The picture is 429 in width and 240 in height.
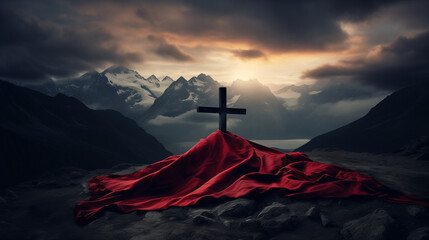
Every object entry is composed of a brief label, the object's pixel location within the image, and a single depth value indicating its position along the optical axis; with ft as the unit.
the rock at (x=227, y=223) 18.67
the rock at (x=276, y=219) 17.61
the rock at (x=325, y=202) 20.37
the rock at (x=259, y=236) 16.93
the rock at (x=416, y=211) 17.79
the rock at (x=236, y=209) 19.88
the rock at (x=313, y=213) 18.63
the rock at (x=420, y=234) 14.61
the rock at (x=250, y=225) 18.07
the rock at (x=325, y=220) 17.61
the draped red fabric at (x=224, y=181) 21.83
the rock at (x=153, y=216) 20.37
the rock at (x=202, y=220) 19.13
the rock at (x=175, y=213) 20.34
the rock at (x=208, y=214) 19.88
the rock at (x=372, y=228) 15.55
